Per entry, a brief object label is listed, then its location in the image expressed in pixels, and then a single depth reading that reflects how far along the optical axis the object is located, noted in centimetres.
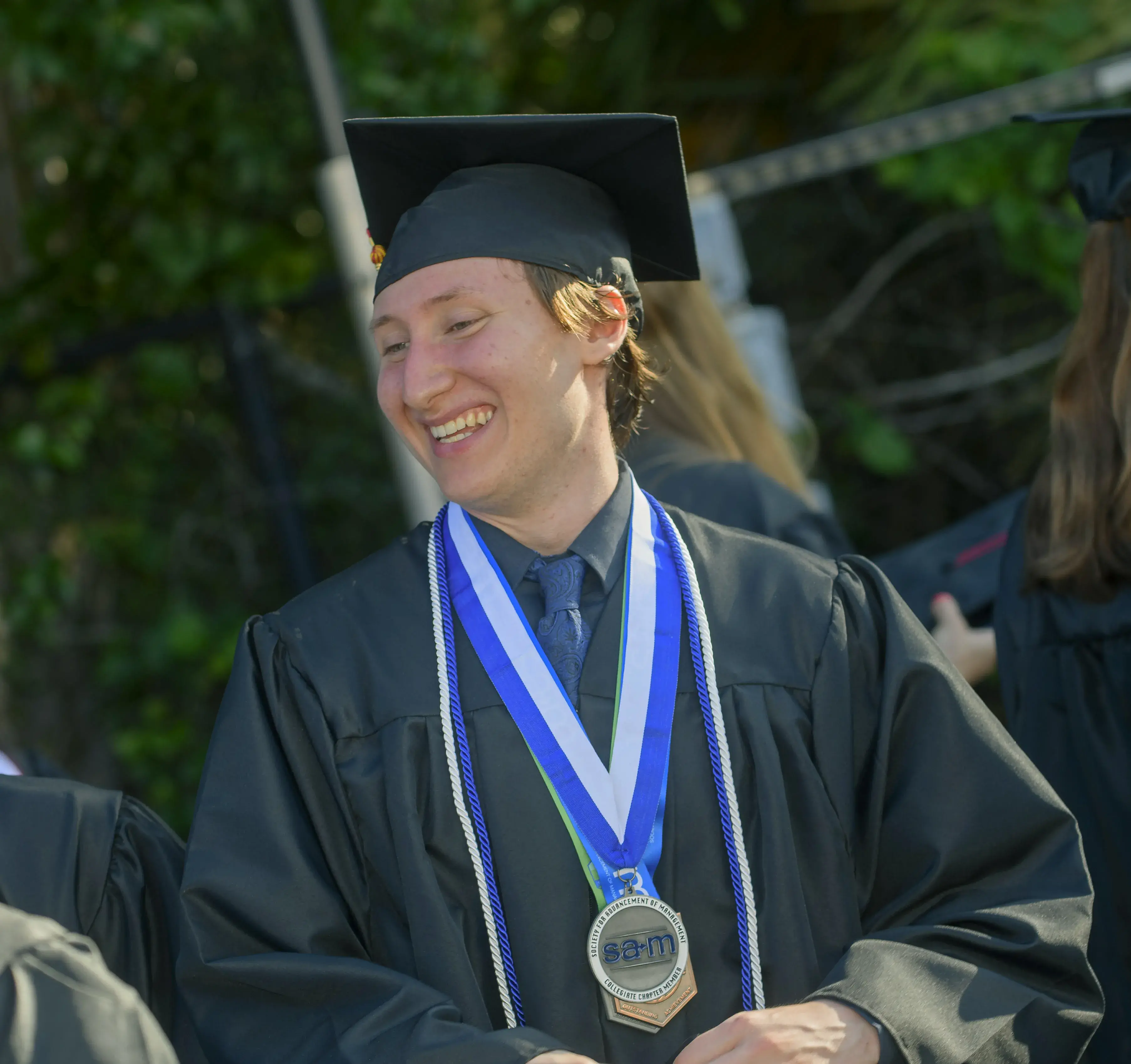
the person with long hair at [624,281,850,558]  597
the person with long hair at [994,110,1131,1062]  521
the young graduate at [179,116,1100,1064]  354
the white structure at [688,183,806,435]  898
